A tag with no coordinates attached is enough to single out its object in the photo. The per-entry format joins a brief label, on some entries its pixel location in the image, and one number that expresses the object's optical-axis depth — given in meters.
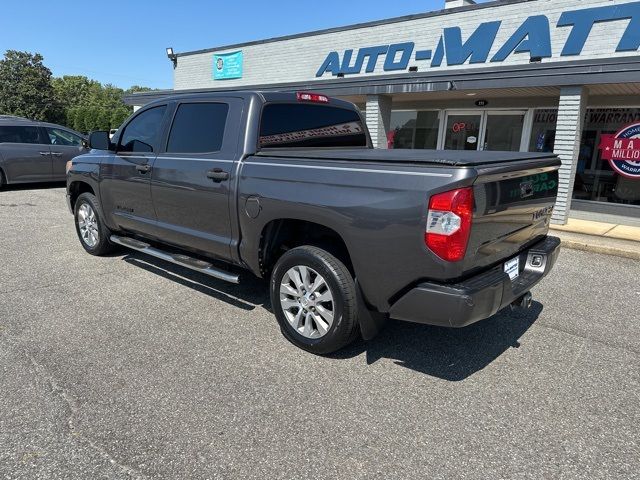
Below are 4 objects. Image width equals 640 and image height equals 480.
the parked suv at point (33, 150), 11.47
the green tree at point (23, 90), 46.94
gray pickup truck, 2.69
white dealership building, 8.16
